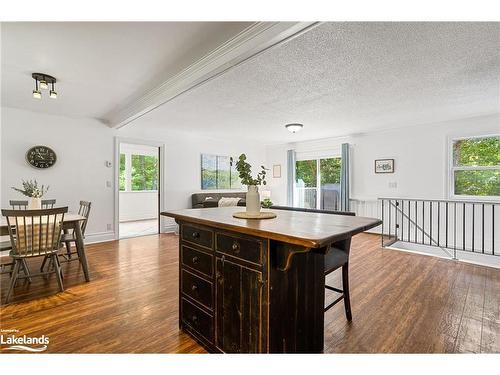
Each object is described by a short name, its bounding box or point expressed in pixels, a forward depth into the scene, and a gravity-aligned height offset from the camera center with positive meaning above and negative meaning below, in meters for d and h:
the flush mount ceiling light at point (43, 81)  2.75 +1.19
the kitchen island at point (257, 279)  1.35 -0.55
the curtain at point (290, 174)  7.36 +0.37
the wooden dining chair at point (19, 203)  3.54 -0.22
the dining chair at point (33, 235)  2.46 -0.48
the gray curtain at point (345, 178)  6.08 +0.21
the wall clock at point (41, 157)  4.14 +0.50
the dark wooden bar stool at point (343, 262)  1.86 -0.56
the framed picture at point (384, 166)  5.54 +0.47
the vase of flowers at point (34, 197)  3.15 -0.12
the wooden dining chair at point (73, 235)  3.18 -0.62
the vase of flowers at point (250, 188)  1.85 -0.01
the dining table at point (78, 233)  2.96 -0.55
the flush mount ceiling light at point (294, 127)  4.72 +1.12
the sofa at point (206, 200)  5.75 -0.30
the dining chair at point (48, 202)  3.69 -0.21
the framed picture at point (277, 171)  7.85 +0.50
